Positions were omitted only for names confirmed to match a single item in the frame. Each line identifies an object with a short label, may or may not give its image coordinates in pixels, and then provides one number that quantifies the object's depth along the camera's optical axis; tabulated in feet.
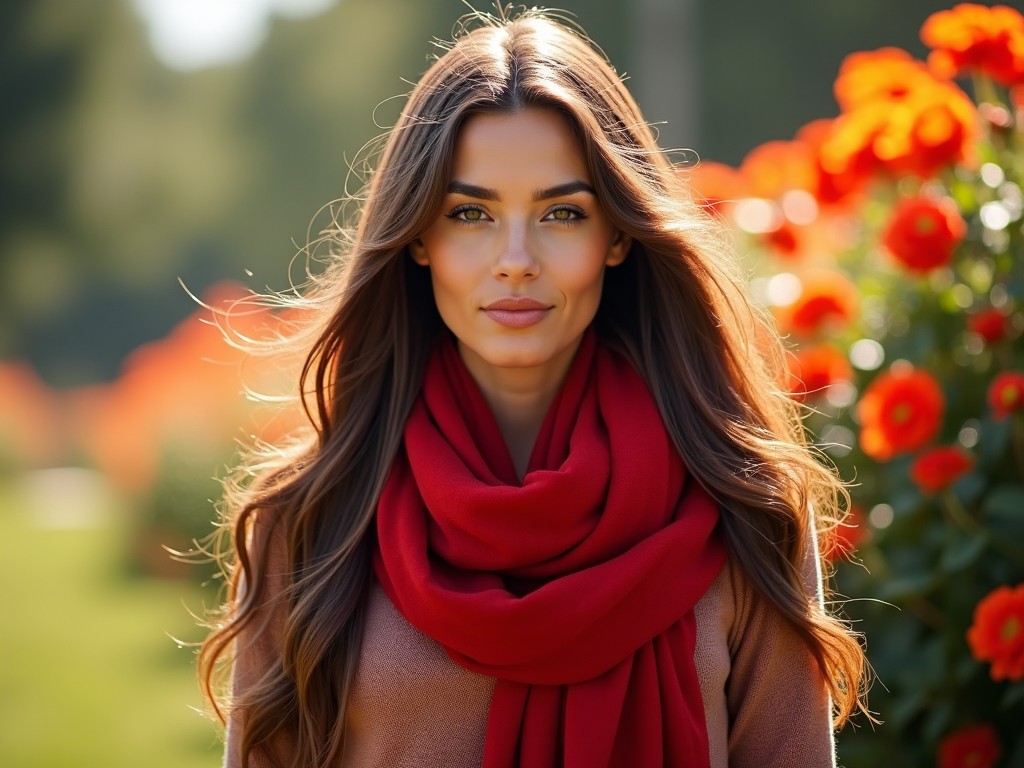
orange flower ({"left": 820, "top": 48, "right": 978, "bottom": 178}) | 11.73
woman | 7.52
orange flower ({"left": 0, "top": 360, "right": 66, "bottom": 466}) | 39.55
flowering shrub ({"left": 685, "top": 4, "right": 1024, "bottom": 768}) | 10.48
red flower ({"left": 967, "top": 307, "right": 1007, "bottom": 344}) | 10.81
